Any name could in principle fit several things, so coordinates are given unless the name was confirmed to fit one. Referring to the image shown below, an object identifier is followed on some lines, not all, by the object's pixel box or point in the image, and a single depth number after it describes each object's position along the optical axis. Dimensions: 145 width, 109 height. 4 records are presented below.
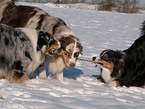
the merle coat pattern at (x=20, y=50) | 3.39
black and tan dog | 4.32
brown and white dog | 3.88
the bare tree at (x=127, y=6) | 27.27
